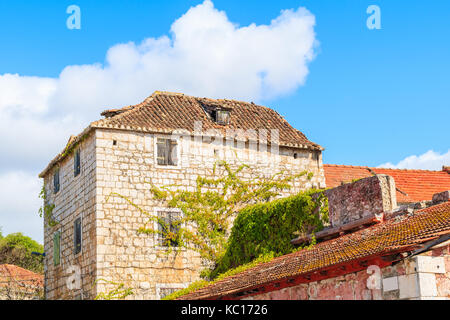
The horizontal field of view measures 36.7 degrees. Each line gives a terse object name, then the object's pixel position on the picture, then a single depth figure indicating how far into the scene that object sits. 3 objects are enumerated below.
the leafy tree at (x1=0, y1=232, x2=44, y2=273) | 50.84
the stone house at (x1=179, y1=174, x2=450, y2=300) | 12.26
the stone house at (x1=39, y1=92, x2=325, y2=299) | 23.27
